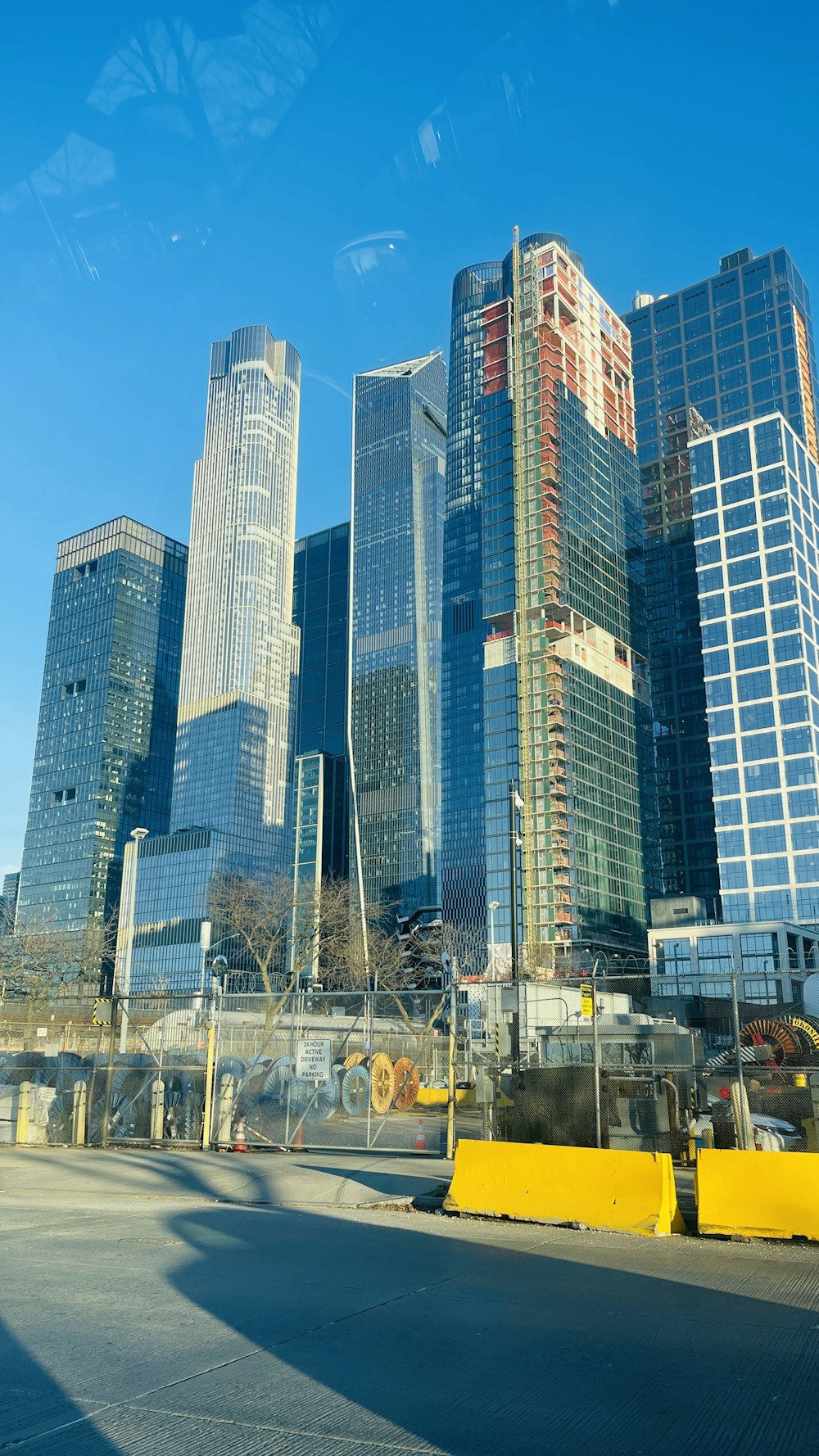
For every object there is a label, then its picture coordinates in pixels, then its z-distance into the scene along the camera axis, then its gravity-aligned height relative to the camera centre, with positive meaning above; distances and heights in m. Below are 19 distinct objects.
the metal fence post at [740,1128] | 14.47 -1.16
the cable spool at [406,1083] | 26.12 -1.05
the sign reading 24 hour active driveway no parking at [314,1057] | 21.78 -0.36
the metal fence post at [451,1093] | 18.97 -0.94
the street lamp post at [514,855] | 21.11 +4.62
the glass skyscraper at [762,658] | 137.75 +50.00
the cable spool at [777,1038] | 27.69 +0.05
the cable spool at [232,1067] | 23.35 -0.59
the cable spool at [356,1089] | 23.30 -1.07
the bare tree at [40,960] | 54.62 +4.31
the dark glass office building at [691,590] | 178.25 +76.71
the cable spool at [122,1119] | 23.81 -1.74
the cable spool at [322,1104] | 22.44 -1.32
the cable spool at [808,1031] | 26.83 +0.21
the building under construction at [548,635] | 145.25 +57.56
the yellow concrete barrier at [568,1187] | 13.12 -1.83
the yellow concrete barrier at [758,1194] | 12.50 -1.76
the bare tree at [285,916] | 59.47 +7.25
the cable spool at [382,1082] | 25.08 -0.98
